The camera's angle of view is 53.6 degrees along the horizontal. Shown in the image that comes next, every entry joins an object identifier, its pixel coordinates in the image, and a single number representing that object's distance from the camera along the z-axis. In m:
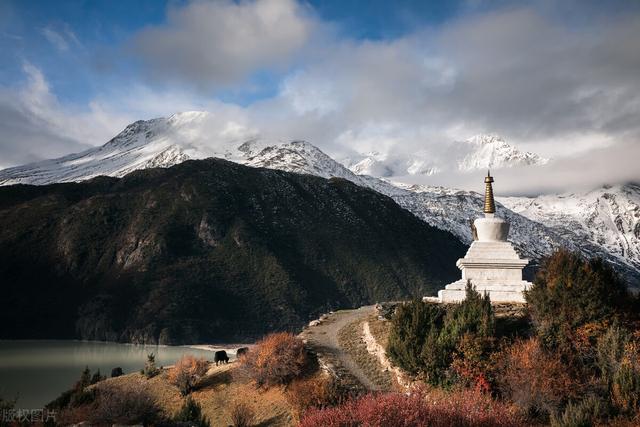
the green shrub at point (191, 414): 24.88
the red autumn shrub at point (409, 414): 14.70
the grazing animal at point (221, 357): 34.81
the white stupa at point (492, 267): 31.28
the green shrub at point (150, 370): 33.34
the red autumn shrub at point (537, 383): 22.16
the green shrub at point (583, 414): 18.47
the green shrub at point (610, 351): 23.27
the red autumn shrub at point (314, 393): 23.87
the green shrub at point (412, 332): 25.52
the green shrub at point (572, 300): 25.20
